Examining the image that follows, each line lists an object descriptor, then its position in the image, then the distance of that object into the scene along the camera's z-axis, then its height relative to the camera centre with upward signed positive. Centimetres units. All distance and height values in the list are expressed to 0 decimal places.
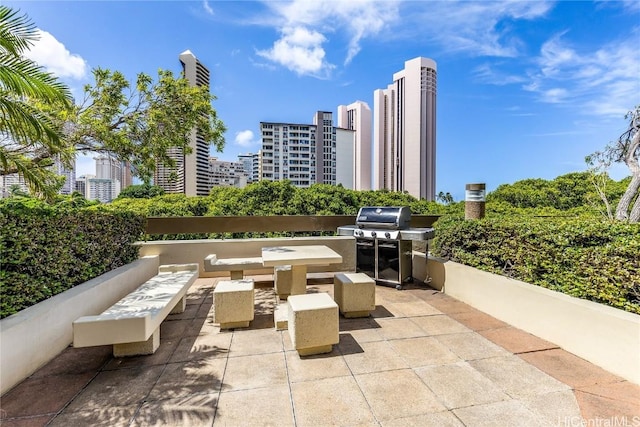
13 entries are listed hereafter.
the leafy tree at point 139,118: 520 +188
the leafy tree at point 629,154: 621 +136
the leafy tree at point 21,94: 308 +143
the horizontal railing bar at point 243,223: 533 -13
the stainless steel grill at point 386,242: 460 -43
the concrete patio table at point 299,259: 354 -52
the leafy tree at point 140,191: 2281 +216
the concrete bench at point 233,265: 420 -71
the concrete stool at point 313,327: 251 -98
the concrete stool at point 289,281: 392 -90
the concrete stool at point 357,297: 347 -98
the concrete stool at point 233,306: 309 -96
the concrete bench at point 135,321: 218 -82
